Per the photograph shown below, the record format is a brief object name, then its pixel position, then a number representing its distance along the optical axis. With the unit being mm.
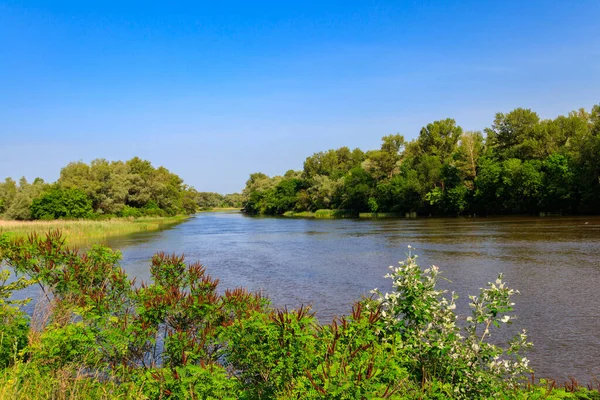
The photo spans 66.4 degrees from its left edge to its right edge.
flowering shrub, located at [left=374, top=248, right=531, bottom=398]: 5750
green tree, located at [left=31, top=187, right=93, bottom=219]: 66250
